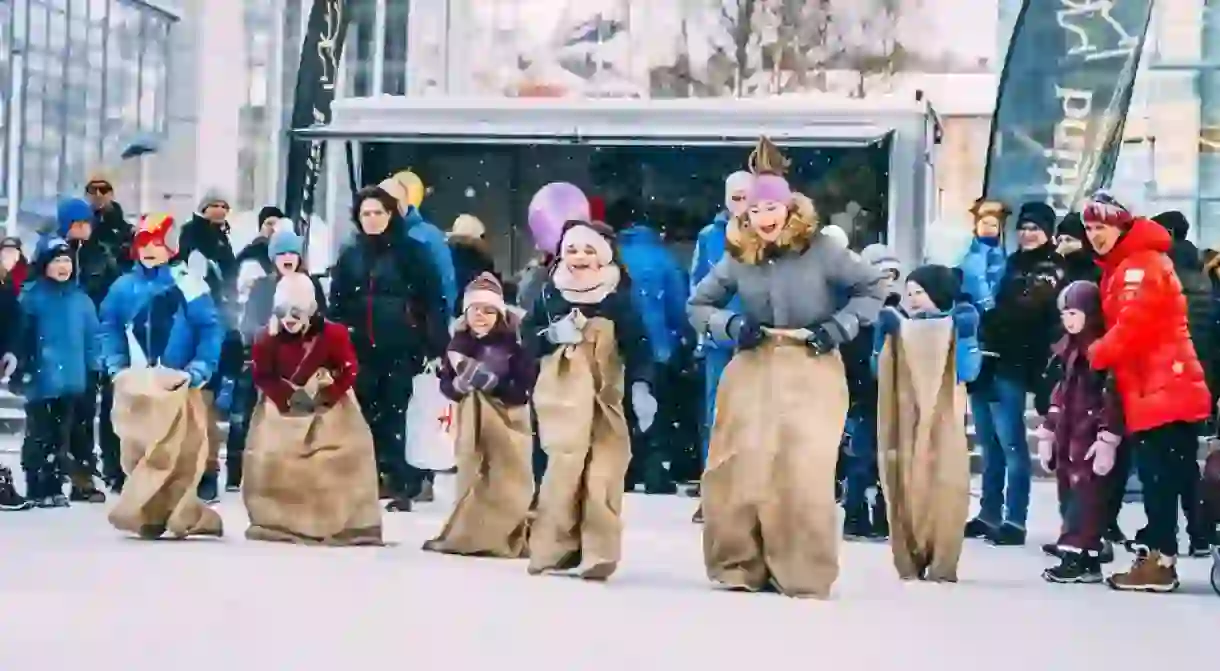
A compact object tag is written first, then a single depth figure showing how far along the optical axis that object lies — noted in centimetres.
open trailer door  1300
